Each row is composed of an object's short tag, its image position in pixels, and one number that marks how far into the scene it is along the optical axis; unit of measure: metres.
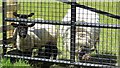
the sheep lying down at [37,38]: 5.10
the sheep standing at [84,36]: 4.83
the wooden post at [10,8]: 5.34
